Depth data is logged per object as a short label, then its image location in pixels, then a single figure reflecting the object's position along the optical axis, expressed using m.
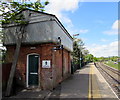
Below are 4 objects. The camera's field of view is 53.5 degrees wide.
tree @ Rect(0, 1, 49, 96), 7.13
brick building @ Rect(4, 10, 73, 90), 8.00
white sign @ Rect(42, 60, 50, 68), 7.97
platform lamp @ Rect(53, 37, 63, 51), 8.84
